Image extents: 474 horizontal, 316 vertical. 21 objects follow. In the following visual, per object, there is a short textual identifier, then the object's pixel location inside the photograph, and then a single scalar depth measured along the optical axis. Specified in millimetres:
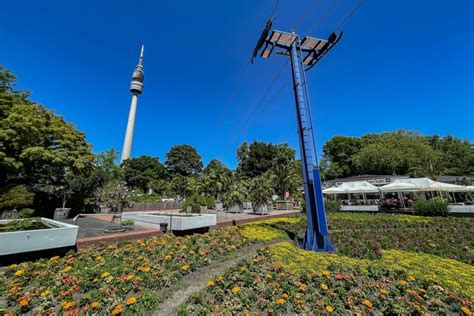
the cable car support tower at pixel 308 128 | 6324
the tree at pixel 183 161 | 52281
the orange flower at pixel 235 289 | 3257
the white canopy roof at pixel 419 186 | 14297
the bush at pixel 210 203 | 19994
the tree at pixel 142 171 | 43469
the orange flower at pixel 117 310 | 2658
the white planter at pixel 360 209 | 16517
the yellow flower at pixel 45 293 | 3154
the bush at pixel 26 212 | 10917
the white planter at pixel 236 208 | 19234
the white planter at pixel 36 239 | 4977
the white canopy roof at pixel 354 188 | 17512
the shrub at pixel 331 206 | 16812
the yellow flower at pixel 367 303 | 2868
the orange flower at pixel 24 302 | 2836
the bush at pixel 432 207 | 12617
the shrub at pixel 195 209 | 12938
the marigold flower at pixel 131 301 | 2953
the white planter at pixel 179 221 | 8250
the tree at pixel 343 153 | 46594
